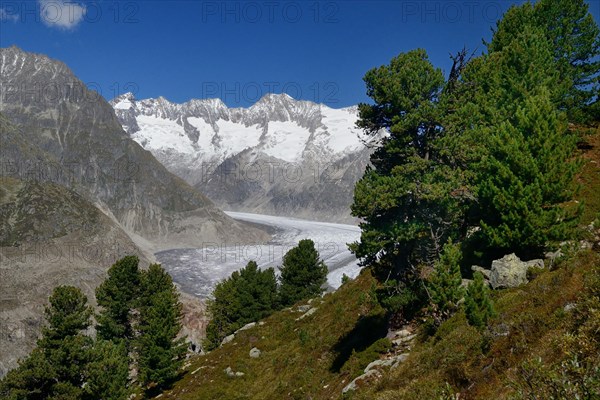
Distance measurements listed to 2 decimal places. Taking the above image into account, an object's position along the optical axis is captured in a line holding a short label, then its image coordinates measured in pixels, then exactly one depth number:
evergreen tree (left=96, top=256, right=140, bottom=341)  54.53
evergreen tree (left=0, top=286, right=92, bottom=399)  31.42
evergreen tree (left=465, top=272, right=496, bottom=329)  15.00
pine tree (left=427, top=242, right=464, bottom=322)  17.91
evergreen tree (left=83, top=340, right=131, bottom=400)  33.22
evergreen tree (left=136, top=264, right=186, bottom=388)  40.72
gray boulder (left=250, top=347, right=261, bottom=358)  39.72
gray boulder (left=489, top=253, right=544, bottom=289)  19.31
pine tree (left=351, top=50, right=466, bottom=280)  21.28
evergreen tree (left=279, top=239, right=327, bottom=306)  67.75
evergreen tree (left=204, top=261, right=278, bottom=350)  62.97
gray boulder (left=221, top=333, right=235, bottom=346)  49.36
